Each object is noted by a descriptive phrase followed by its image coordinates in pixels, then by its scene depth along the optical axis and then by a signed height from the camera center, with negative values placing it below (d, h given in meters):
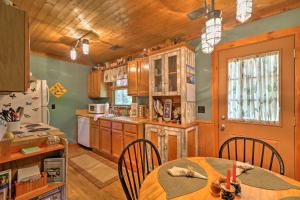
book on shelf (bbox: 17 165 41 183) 1.38 -0.67
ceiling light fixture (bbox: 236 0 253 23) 0.99 +0.57
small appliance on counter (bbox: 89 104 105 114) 4.24 -0.24
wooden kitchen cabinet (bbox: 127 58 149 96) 3.18 +0.47
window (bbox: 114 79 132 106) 4.05 +0.14
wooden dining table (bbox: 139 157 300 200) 0.93 -0.57
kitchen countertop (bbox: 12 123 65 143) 1.48 -0.36
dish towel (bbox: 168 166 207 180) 1.16 -0.55
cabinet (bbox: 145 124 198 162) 2.42 -0.66
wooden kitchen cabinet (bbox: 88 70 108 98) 4.43 +0.41
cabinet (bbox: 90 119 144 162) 2.98 -0.77
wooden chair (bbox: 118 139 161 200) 1.10 -0.56
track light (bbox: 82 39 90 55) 2.43 +0.80
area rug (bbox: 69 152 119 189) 2.57 -1.31
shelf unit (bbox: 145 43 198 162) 2.48 +0.07
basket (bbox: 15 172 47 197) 1.34 -0.77
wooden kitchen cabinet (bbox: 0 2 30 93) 1.09 +0.36
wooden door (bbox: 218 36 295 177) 1.93 +0.07
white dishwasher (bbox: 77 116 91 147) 4.08 -0.82
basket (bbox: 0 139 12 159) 1.26 -0.39
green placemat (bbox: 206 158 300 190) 1.04 -0.57
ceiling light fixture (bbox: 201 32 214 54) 1.32 +0.47
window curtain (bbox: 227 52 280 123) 2.02 +0.15
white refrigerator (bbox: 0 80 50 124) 2.83 -0.05
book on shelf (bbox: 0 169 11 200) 1.24 -0.68
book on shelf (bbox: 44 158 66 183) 1.57 -0.70
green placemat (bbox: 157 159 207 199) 0.98 -0.57
